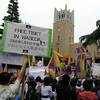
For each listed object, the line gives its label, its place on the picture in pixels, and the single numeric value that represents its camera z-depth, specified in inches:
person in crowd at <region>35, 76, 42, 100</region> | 146.2
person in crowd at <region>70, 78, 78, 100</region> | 125.6
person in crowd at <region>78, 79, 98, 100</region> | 112.4
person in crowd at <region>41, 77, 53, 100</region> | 137.0
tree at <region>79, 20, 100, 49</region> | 324.4
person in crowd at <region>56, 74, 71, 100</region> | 122.2
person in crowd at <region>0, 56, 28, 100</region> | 74.1
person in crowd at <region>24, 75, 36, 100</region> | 160.9
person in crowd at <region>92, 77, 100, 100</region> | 118.1
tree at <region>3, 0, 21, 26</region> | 612.7
